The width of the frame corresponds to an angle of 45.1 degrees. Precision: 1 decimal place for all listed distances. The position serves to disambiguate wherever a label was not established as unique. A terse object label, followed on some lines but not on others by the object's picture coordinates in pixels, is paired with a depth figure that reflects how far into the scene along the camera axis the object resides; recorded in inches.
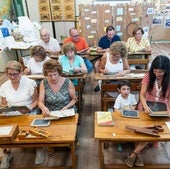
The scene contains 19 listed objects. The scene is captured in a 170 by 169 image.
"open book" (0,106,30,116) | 76.7
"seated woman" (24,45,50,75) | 110.3
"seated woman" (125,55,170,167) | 77.2
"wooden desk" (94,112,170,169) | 62.3
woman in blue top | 114.4
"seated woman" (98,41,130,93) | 107.0
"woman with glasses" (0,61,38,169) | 87.1
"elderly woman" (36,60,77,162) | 86.2
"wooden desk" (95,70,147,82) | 100.5
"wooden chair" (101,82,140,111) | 102.8
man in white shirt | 152.4
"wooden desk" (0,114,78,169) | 63.4
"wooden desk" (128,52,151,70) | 137.0
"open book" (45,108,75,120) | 72.1
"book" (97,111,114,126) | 68.2
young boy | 93.2
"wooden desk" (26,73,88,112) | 105.7
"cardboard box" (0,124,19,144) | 62.2
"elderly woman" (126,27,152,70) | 153.3
